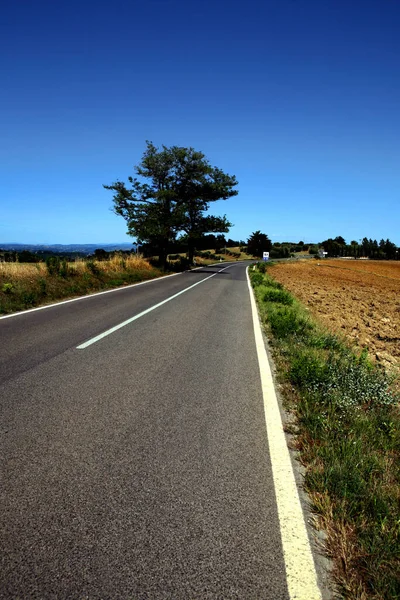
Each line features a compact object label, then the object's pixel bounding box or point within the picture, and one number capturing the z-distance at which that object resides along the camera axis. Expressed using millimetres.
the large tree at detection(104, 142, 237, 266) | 28359
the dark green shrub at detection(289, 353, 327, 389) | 4293
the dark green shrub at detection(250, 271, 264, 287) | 20316
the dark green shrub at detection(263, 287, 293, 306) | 12395
